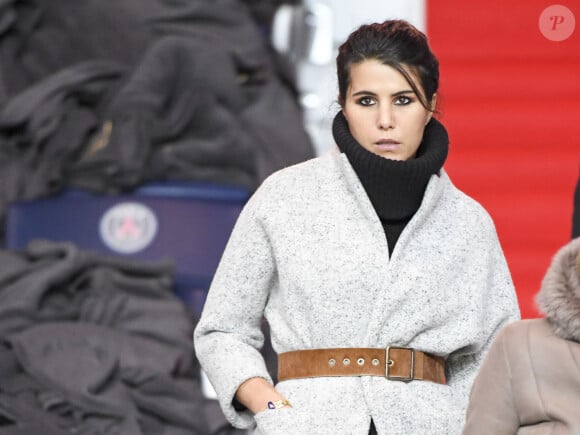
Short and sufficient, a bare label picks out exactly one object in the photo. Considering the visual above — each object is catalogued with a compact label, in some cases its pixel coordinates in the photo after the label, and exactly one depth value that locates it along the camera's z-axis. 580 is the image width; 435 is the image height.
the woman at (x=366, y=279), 14.47
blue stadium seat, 16.70
